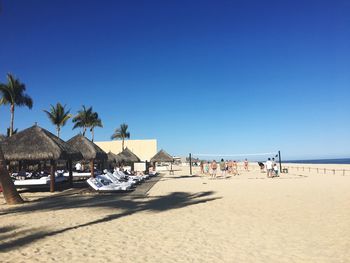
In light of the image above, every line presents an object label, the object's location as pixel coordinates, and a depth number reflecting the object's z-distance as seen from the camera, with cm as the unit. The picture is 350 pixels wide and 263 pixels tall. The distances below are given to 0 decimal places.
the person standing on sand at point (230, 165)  3662
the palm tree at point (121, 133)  6581
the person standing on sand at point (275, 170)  2859
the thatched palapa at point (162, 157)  3356
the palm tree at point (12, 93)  3275
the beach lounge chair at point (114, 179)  1950
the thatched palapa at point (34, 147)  1758
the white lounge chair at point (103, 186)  1666
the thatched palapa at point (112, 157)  3391
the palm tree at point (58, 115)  3653
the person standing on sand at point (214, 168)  2921
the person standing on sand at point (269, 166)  2819
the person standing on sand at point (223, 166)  3043
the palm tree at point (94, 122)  4922
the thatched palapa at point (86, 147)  2338
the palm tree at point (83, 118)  4850
